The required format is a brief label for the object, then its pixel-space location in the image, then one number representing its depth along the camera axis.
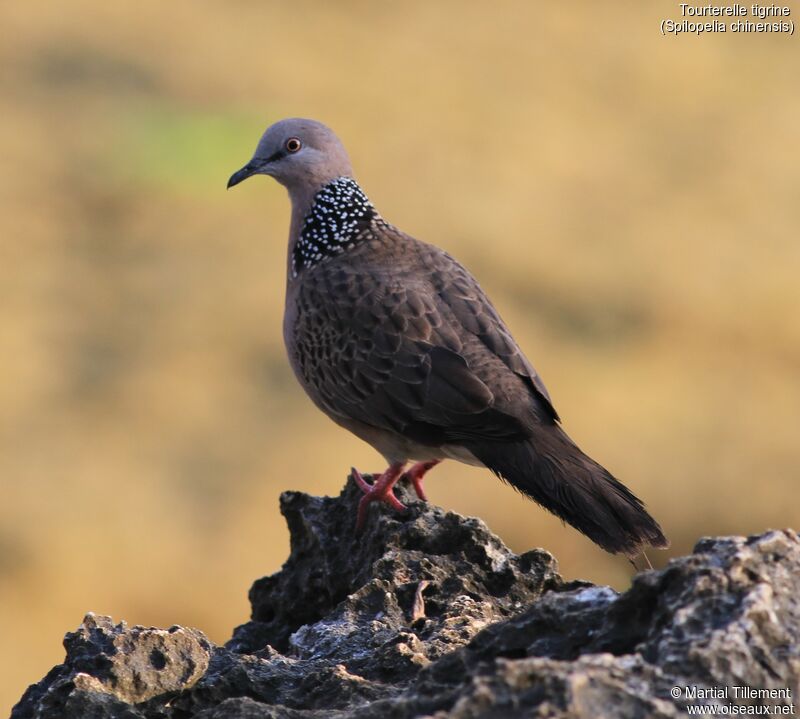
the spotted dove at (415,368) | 11.31
